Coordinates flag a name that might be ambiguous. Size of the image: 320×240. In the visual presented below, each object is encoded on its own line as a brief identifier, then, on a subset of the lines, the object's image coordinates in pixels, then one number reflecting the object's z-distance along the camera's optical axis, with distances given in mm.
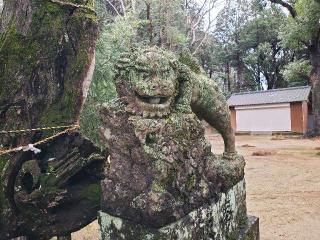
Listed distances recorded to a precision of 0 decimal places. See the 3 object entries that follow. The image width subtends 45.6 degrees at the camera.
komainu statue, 2359
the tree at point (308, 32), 19031
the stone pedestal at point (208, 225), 2396
